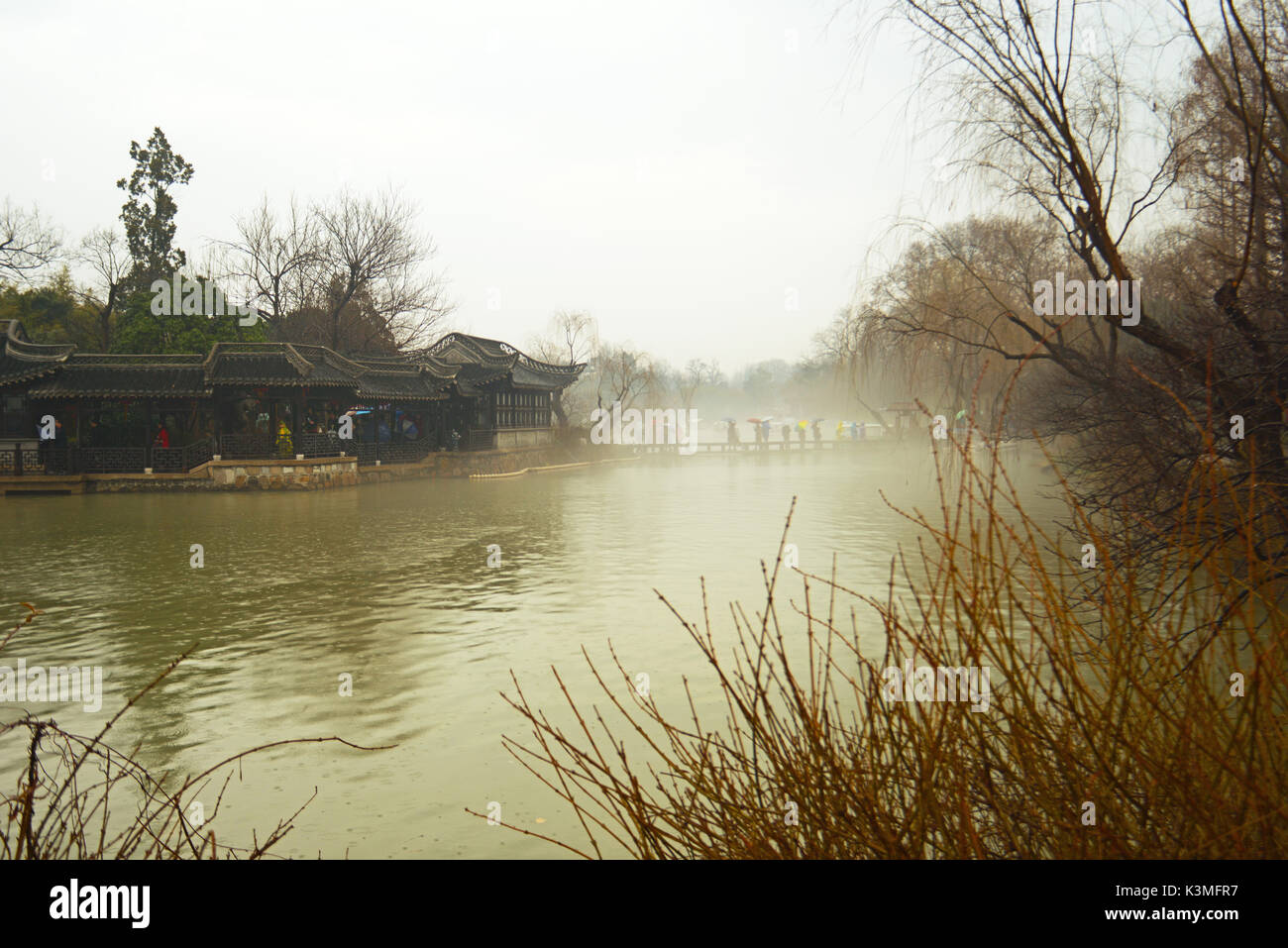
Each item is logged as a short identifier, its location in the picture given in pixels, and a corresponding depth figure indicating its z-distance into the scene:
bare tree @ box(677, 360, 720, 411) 118.68
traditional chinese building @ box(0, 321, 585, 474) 28.55
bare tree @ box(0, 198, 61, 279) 37.94
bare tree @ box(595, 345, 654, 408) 50.44
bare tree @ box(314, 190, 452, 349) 40.62
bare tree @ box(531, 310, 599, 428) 47.59
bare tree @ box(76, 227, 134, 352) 40.56
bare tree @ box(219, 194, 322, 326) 41.66
